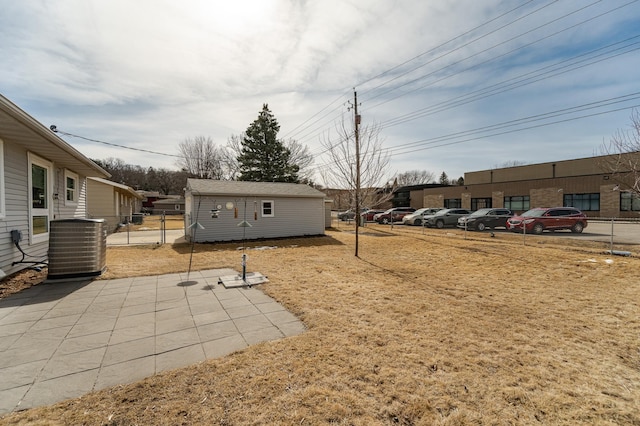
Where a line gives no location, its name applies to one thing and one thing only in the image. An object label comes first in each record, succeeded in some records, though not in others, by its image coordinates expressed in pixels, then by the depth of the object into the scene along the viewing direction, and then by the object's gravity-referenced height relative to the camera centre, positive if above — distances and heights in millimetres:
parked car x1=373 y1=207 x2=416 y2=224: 27016 -1097
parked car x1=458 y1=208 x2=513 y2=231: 18578 -1060
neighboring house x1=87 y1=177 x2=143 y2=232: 18188 +526
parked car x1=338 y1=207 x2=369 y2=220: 28592 -1230
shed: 12719 -223
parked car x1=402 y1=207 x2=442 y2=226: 23062 -1140
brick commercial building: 25484 +1386
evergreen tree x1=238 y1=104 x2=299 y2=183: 32841 +6049
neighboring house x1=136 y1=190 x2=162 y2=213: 52772 +1314
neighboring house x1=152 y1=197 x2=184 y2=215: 44384 +232
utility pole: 9922 +1879
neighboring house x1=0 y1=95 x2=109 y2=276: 5307 +612
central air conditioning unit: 5520 -867
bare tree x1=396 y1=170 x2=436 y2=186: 74625 +7196
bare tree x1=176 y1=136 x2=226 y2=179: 38906 +6271
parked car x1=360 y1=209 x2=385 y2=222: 30656 -1197
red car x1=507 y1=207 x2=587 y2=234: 16391 -1014
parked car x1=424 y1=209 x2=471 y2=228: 21141 -1162
